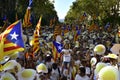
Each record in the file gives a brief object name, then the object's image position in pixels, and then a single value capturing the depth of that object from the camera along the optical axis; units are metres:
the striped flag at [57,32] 7.38
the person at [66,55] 5.39
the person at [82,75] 3.57
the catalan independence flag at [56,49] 5.00
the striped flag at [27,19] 5.59
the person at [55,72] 4.17
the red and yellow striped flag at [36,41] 4.76
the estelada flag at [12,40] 2.94
